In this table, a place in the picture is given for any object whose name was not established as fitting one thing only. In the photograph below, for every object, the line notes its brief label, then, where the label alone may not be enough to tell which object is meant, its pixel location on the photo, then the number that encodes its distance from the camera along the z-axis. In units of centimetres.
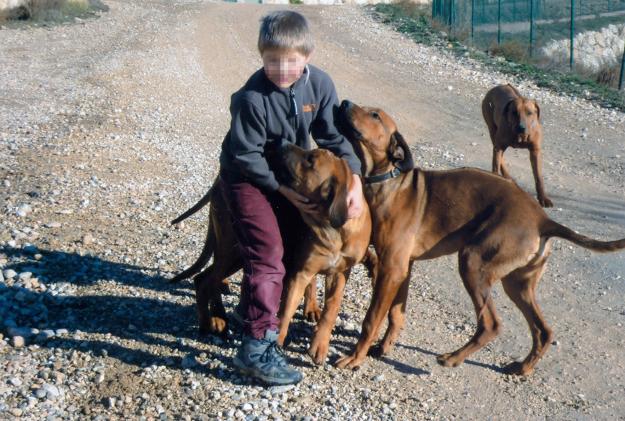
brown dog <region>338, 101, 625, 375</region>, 438
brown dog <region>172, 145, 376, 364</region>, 411
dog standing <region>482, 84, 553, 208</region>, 814
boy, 389
